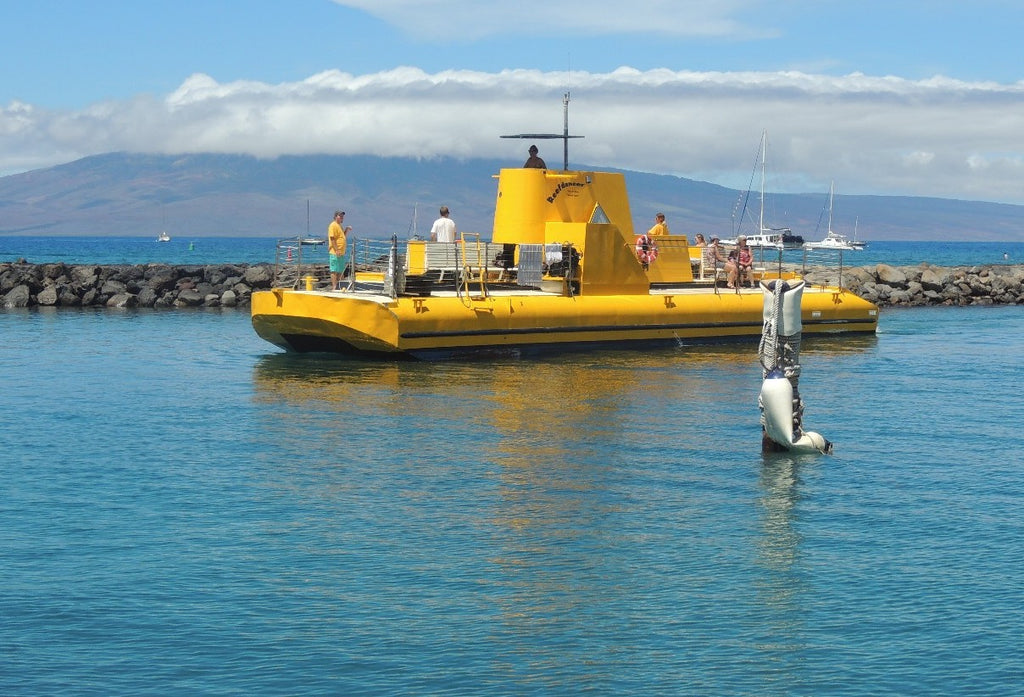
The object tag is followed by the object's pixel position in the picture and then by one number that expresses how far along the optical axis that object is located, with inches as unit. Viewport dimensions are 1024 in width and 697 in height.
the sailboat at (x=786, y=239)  6003.9
